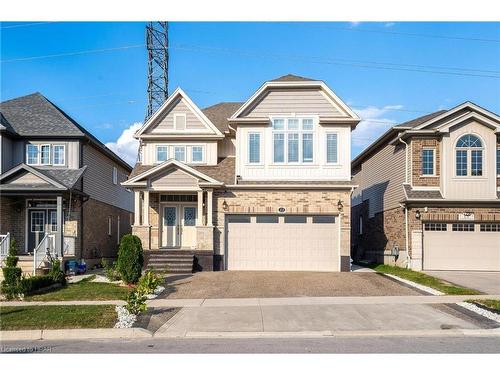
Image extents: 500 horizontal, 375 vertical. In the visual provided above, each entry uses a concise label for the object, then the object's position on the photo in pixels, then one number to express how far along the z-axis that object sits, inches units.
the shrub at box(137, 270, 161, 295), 524.4
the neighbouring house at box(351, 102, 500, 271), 934.4
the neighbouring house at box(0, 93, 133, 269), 892.0
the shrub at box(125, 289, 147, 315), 506.0
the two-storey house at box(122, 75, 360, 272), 898.7
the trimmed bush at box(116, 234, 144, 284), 705.0
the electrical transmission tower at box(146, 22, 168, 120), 1635.1
